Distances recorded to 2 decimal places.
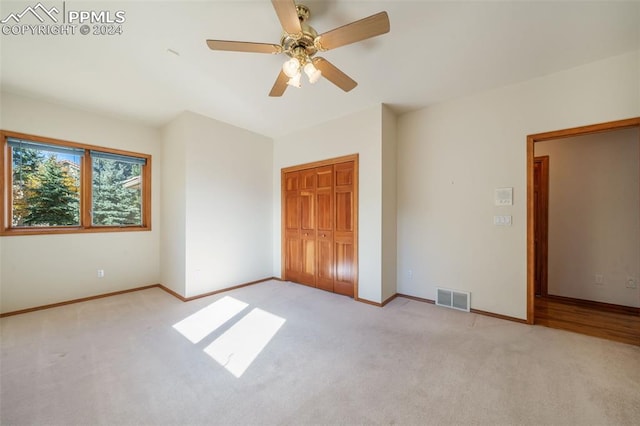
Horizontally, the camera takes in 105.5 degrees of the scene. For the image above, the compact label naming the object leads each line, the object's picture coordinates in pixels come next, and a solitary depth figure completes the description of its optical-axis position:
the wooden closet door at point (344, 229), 3.63
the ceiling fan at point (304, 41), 1.54
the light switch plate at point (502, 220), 2.87
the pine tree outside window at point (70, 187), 3.11
